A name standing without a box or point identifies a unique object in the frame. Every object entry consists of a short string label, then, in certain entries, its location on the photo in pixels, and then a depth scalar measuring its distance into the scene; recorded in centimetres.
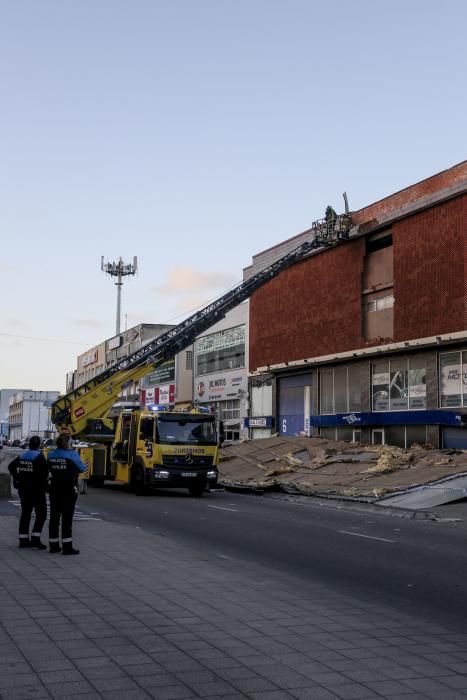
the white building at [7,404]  16818
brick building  3434
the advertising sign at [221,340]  5481
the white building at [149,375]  6588
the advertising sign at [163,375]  6788
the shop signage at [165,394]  6738
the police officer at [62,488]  1135
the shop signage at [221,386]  5409
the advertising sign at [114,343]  8669
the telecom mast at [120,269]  9081
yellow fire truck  2462
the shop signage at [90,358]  9812
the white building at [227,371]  5384
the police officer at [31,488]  1183
